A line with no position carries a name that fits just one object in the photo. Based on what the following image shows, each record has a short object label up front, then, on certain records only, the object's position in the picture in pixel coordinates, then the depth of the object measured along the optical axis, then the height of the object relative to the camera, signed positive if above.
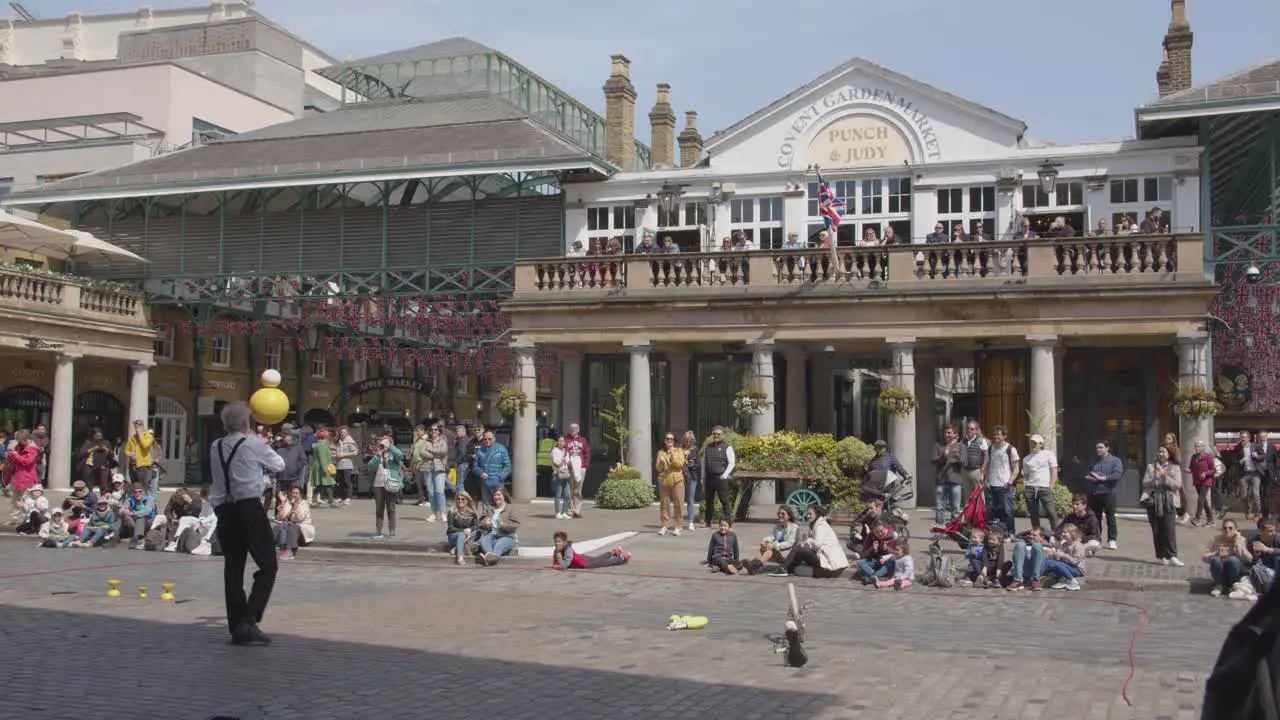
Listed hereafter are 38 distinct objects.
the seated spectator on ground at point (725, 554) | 16.64 -1.39
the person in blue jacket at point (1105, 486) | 18.08 -0.57
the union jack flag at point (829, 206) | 26.09 +4.85
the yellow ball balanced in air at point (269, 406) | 11.31 +0.35
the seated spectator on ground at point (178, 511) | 19.55 -0.98
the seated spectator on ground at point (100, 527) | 19.86 -1.24
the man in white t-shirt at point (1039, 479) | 18.23 -0.47
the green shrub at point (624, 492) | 25.95 -0.92
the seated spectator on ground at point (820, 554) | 16.20 -1.36
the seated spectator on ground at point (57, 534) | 19.56 -1.33
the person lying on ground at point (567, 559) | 16.98 -1.49
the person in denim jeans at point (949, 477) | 19.44 -0.48
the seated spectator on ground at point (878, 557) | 15.59 -1.35
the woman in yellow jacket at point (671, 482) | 20.69 -0.58
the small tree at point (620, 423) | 26.92 +0.49
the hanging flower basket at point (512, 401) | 27.88 +0.96
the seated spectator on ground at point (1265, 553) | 14.06 -1.18
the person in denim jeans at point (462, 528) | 17.64 -1.13
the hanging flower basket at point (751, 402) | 26.22 +0.88
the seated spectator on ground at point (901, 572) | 15.45 -1.51
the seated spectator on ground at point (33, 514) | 21.39 -1.12
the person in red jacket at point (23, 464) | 23.92 -0.33
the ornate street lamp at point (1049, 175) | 27.41 +5.67
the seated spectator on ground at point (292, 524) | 18.47 -1.13
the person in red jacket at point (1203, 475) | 22.69 -0.52
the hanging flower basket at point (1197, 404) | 23.34 +0.74
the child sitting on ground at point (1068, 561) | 15.25 -1.37
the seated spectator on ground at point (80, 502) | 20.14 -0.87
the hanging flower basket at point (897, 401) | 25.00 +0.85
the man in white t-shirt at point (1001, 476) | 18.09 -0.43
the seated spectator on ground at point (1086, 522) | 17.23 -1.03
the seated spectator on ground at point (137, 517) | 19.91 -1.09
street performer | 9.96 -0.61
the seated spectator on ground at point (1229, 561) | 14.51 -1.30
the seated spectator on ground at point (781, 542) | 16.66 -1.24
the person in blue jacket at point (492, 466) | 20.03 -0.31
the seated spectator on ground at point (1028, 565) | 15.28 -1.40
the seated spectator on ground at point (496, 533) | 17.47 -1.18
